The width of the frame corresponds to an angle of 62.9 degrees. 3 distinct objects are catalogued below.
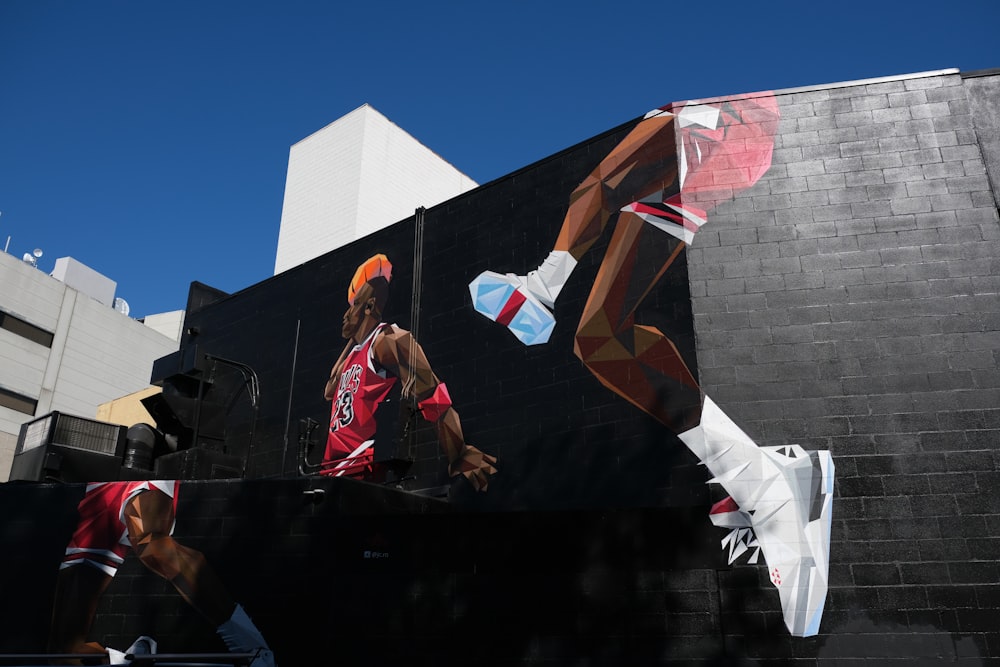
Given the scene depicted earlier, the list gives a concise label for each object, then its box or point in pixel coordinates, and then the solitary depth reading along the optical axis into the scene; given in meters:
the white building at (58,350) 33.16
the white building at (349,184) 27.58
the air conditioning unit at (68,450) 17.19
